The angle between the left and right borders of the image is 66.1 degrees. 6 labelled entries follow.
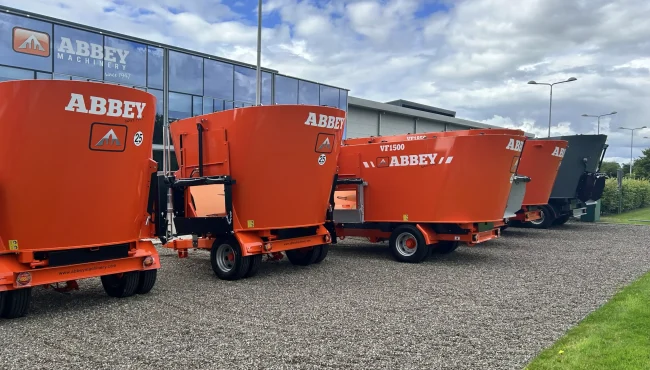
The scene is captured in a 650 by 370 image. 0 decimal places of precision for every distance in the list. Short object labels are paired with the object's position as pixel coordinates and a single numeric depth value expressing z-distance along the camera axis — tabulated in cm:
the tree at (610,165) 6691
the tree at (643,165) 5584
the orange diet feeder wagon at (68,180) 558
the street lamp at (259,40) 1600
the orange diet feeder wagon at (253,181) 804
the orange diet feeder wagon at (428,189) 958
